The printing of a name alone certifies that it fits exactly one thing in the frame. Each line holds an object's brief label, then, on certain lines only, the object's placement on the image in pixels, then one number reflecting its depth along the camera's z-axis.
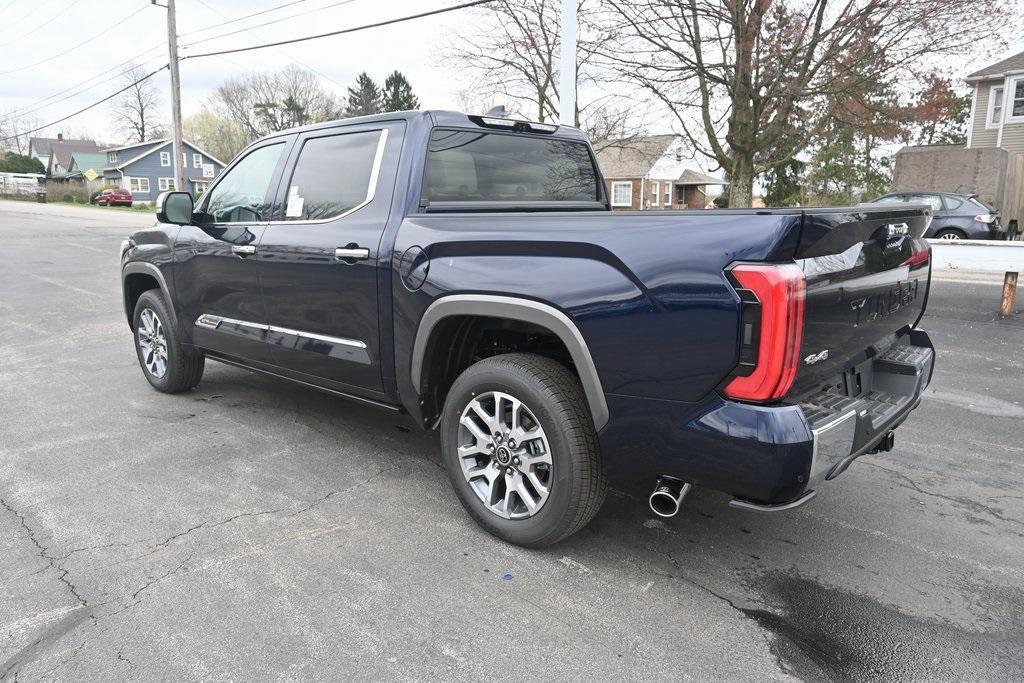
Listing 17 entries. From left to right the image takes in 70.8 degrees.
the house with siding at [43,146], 93.99
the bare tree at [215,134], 77.88
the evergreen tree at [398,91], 67.31
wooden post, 9.10
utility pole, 28.20
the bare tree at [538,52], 15.70
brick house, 44.50
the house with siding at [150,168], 69.00
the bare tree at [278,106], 70.38
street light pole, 9.59
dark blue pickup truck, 2.43
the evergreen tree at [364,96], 67.69
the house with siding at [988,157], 17.98
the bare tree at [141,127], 83.44
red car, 52.94
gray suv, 15.66
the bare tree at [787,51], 12.60
